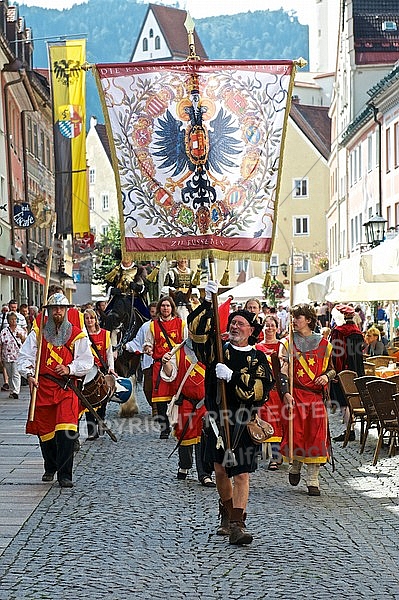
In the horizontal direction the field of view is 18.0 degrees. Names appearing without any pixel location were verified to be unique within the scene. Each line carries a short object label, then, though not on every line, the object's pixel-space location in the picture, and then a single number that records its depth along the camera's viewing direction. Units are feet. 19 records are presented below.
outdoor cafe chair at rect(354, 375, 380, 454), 45.21
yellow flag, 110.52
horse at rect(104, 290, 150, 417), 62.75
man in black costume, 29.37
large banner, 36.88
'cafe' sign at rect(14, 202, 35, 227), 121.90
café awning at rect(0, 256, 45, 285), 96.89
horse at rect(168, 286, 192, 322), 60.29
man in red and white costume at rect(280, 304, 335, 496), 37.35
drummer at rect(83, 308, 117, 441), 47.80
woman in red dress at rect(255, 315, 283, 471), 42.98
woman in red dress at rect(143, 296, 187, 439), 50.80
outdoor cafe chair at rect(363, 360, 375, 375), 57.18
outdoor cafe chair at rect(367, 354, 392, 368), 63.00
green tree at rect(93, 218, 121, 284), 197.29
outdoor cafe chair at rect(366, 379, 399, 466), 43.34
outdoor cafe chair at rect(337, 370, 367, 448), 48.57
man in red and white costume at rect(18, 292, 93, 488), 37.88
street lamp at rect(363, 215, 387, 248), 82.28
